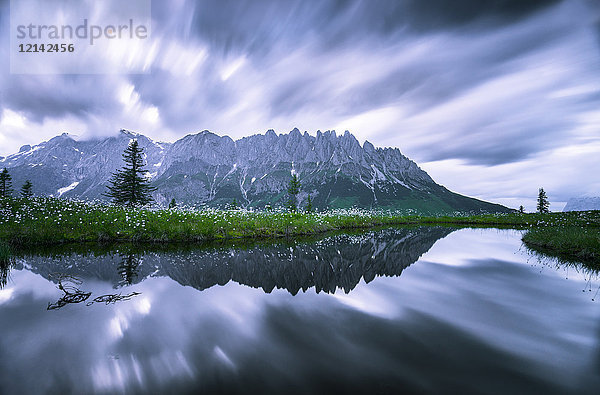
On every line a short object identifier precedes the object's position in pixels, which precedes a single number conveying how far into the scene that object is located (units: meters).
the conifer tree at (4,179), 58.89
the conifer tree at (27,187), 61.77
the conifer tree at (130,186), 43.69
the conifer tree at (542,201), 105.38
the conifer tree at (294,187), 78.97
